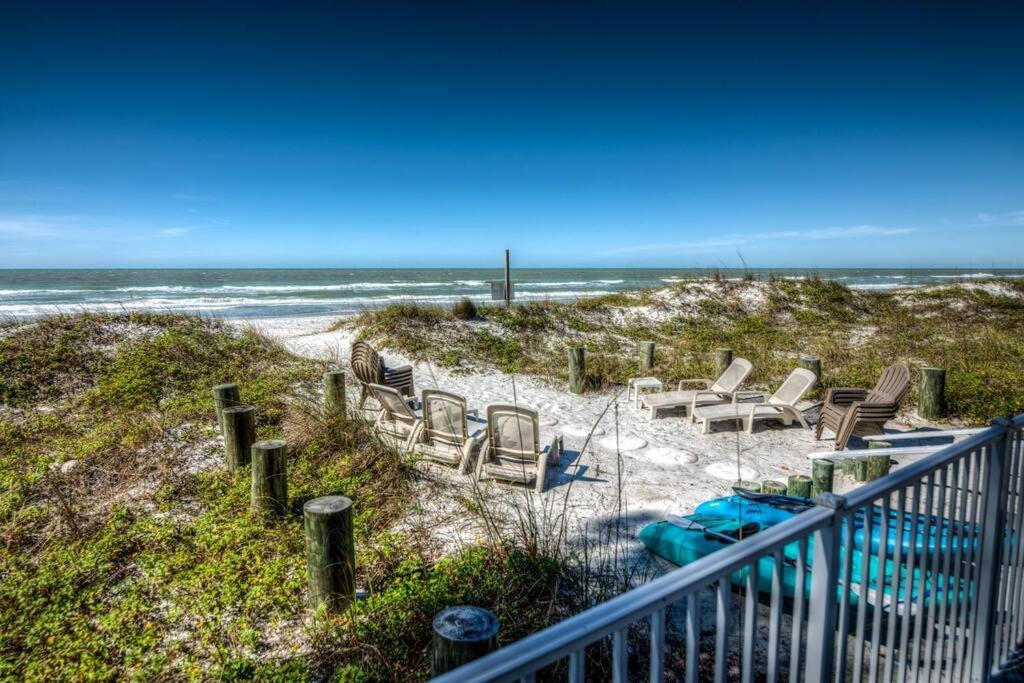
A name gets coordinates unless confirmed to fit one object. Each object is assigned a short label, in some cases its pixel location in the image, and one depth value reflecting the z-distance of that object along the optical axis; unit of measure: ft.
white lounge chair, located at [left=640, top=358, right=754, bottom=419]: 26.99
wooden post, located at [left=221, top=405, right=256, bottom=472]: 17.90
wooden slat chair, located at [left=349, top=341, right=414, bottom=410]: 27.09
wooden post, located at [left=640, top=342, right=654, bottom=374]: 36.17
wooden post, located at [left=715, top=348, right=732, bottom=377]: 33.19
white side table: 29.45
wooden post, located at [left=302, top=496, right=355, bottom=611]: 10.85
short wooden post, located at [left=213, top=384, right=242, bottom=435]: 20.83
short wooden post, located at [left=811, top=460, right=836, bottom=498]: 15.23
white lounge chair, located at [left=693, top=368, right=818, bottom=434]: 24.62
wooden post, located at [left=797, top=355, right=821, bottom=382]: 28.97
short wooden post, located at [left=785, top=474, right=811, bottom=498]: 15.20
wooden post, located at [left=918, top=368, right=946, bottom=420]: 25.82
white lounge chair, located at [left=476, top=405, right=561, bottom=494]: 17.54
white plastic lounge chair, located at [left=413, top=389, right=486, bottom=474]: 18.83
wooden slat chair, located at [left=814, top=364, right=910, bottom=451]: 21.38
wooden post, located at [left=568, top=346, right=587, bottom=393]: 31.86
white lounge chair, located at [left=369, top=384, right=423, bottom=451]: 20.44
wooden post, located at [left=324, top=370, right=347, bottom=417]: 22.54
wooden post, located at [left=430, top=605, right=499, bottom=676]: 5.85
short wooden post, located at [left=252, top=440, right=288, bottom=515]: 14.40
